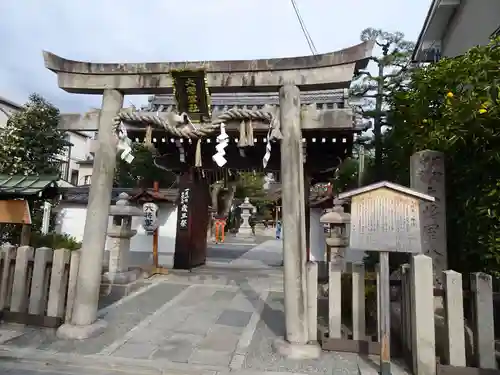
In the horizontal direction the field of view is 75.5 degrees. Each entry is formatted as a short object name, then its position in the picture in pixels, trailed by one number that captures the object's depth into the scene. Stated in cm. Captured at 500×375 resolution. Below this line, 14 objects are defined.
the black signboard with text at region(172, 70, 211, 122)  499
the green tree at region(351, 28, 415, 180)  1878
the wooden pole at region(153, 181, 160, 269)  1029
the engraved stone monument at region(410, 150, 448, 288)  573
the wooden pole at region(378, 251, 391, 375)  380
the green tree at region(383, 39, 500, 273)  445
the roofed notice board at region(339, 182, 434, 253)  382
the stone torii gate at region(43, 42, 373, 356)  459
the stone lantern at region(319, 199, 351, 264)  830
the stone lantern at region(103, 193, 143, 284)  842
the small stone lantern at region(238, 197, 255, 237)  3453
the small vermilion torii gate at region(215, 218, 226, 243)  2673
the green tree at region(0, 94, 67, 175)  1448
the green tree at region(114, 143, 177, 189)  2419
